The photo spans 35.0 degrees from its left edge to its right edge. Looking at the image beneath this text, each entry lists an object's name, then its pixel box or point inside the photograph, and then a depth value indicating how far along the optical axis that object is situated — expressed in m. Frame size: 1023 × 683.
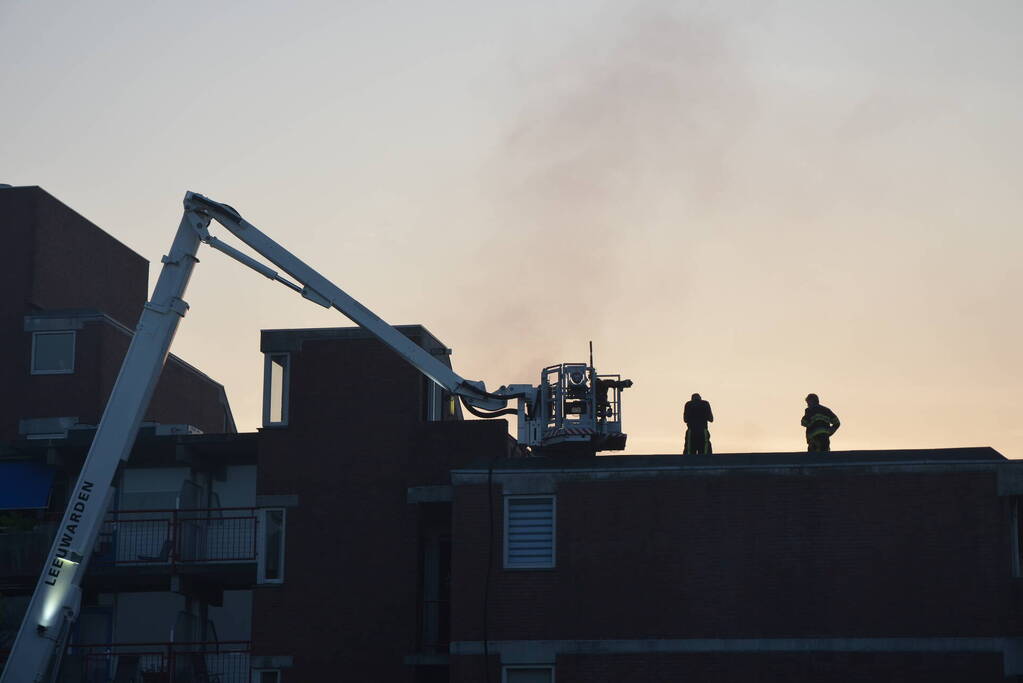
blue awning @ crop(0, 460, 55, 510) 42.59
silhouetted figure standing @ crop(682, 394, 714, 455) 37.16
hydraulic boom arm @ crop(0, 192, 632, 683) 32.88
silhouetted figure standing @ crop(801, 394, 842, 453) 35.69
